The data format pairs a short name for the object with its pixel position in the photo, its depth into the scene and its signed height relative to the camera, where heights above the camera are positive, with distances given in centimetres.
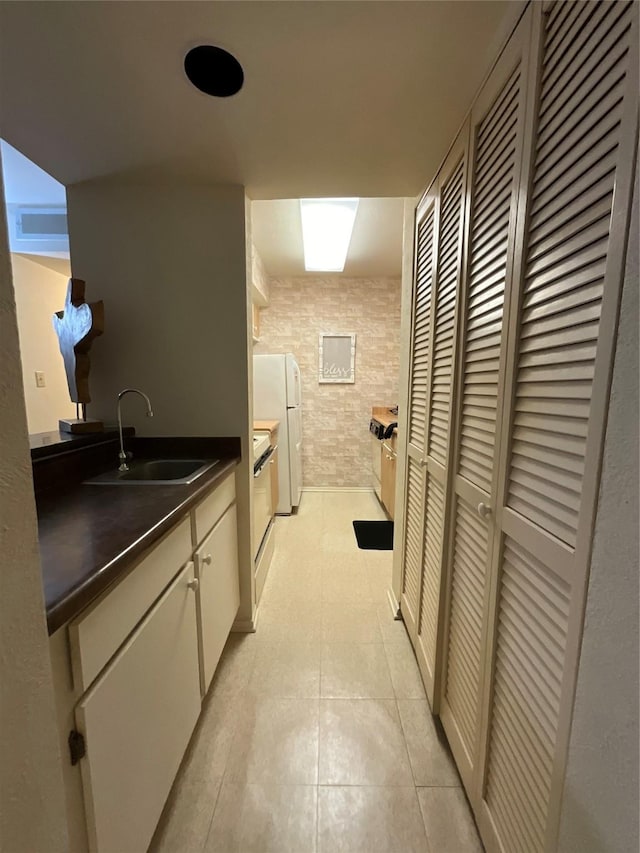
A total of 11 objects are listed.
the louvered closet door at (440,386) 119 +2
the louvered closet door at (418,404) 149 -7
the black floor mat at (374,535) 270 -126
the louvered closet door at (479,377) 85 +4
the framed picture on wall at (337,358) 389 +36
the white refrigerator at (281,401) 329 -13
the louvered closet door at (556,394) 55 +0
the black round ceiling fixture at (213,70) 95 +94
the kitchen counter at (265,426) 281 -34
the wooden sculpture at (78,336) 145 +22
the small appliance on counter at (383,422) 304 -33
